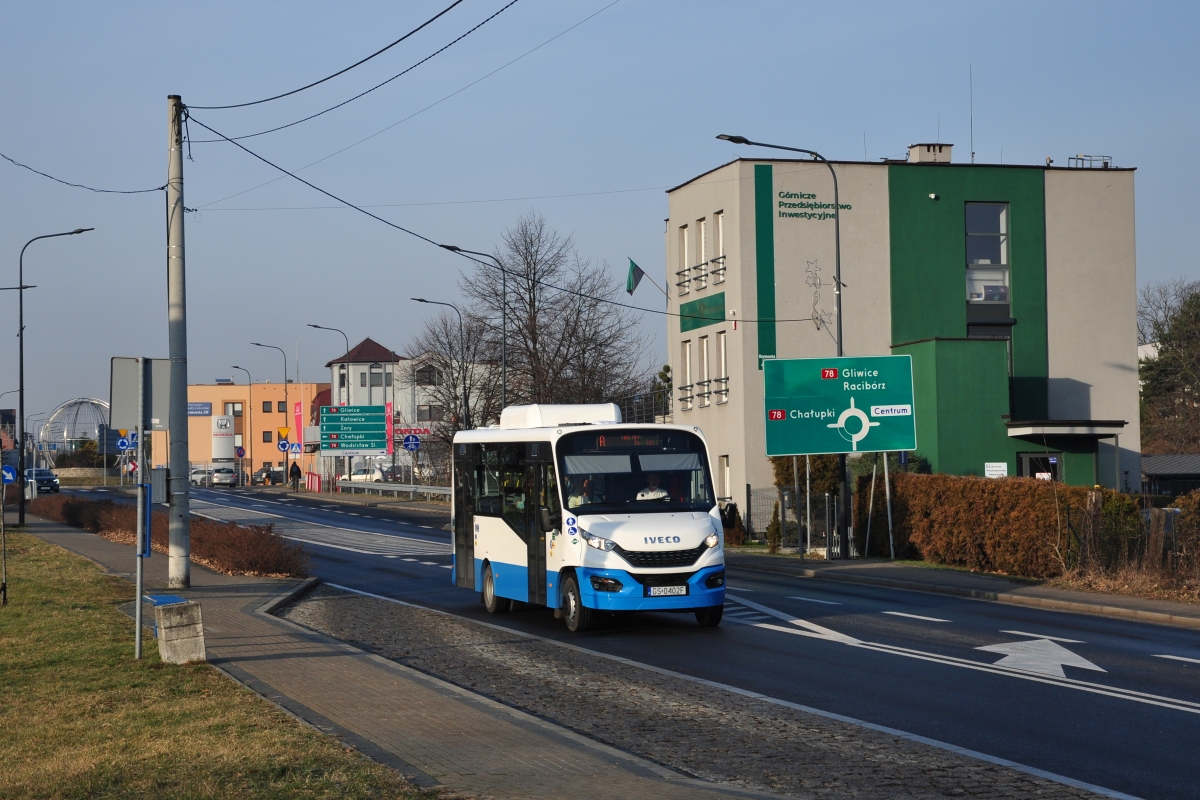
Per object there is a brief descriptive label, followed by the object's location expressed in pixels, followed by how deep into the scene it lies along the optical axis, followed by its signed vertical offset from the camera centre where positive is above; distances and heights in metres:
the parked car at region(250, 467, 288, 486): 106.88 -2.25
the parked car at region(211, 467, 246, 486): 98.69 -1.93
